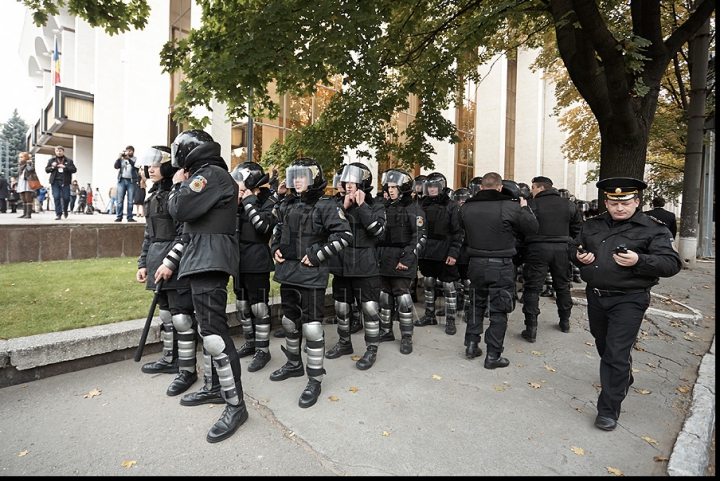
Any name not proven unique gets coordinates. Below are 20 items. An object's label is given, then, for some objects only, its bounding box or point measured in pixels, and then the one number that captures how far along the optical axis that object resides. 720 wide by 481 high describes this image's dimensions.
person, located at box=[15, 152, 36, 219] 10.88
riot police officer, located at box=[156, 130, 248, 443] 3.15
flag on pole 29.08
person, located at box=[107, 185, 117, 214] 19.39
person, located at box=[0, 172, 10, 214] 15.45
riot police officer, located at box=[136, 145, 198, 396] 3.84
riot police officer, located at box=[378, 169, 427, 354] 5.34
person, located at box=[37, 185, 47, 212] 17.98
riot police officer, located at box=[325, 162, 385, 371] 4.65
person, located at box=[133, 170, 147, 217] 11.29
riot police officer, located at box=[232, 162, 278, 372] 4.63
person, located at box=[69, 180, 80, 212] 18.36
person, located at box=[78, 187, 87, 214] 20.20
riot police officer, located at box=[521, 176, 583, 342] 6.18
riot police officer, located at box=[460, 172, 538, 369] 4.70
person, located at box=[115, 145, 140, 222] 10.44
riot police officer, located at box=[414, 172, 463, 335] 6.37
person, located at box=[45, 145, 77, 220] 11.05
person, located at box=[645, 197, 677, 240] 8.77
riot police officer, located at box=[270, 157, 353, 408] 3.86
